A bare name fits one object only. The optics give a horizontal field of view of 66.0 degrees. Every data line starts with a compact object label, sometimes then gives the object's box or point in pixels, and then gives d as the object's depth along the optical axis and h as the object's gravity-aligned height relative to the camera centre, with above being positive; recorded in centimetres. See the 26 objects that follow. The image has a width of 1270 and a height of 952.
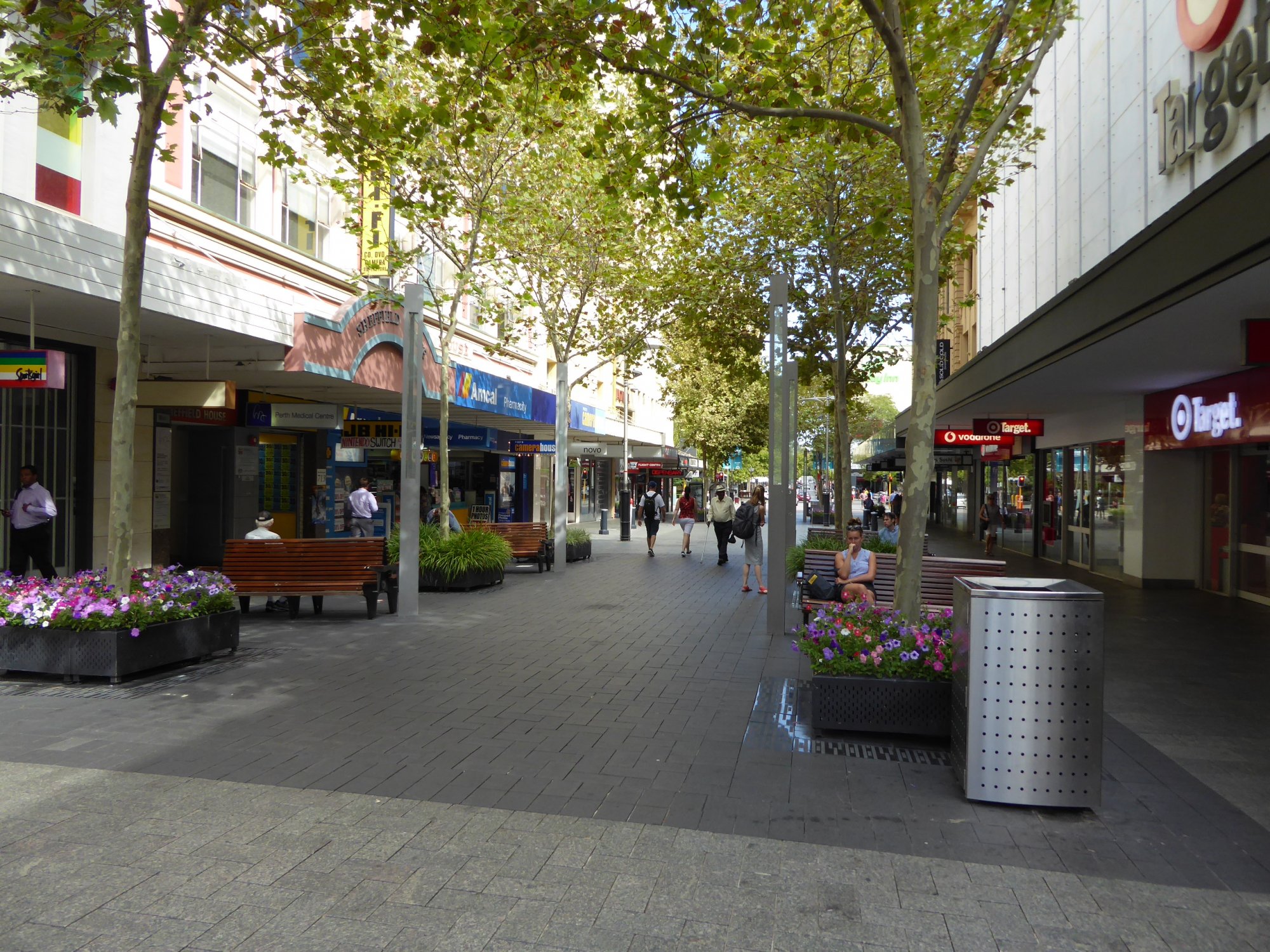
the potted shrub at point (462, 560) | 1462 -117
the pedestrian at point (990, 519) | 2481 -75
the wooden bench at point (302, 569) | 1127 -105
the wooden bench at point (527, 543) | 1833 -111
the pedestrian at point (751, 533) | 1495 -71
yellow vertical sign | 1817 +491
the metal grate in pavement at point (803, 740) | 599 -163
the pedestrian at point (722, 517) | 2036 -63
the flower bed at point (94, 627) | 743 -116
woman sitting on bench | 980 -81
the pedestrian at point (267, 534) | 1198 -68
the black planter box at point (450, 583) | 1463 -150
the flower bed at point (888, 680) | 619 -122
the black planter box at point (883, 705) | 620 -138
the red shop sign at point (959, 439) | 2103 +112
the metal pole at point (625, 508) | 2819 -66
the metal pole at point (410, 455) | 1173 +33
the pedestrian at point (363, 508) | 1766 -49
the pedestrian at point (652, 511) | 2344 -63
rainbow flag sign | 916 +101
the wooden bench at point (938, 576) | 995 -92
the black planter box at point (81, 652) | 741 -134
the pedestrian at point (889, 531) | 1434 -64
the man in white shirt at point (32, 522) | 1089 -51
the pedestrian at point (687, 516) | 2339 -73
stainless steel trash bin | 489 -104
